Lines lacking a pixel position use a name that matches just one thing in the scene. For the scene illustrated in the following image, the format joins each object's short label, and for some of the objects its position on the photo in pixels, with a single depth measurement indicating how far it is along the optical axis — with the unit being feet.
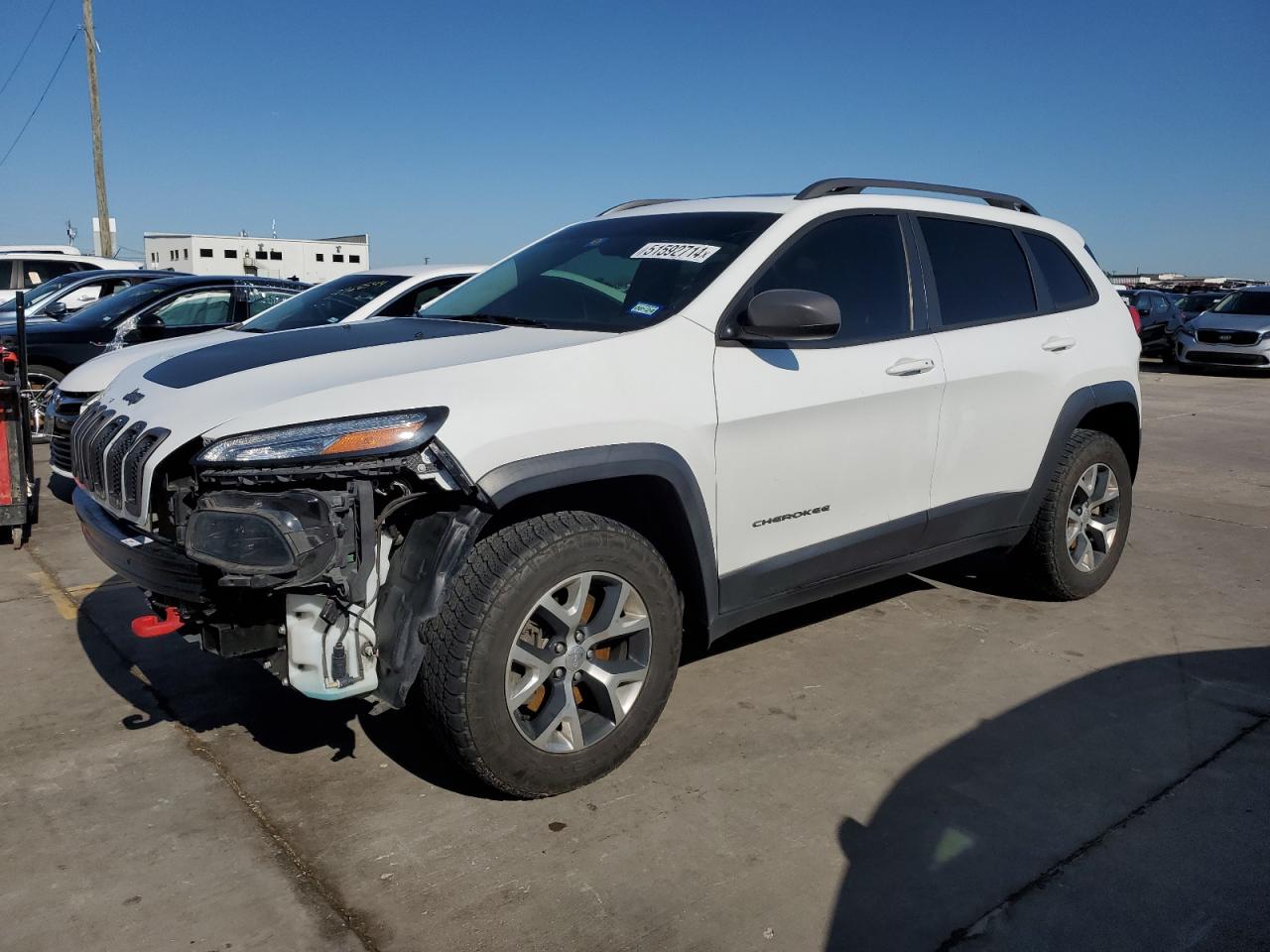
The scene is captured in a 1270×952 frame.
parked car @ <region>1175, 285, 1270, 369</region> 62.54
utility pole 76.79
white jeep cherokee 9.24
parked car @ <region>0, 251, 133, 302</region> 51.98
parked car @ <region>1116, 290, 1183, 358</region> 68.82
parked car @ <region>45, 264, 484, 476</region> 22.09
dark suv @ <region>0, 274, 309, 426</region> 31.24
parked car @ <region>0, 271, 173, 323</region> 38.11
